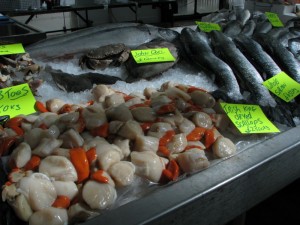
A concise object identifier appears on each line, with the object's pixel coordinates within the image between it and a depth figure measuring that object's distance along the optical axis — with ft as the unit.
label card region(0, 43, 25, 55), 5.02
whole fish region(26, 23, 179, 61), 5.83
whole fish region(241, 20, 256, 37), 7.78
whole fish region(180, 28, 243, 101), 5.33
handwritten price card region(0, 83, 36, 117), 4.16
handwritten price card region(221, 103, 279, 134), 4.12
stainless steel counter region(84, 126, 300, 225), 2.91
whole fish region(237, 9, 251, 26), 8.65
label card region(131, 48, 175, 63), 5.73
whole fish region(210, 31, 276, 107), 5.09
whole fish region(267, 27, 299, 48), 7.34
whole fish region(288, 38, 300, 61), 6.84
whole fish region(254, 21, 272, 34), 7.93
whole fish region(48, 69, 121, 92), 4.97
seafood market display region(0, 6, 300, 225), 3.01
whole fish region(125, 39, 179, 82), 5.64
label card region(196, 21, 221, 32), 7.36
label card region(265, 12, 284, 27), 8.53
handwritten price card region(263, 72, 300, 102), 5.19
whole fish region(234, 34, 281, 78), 5.89
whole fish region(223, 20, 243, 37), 7.66
